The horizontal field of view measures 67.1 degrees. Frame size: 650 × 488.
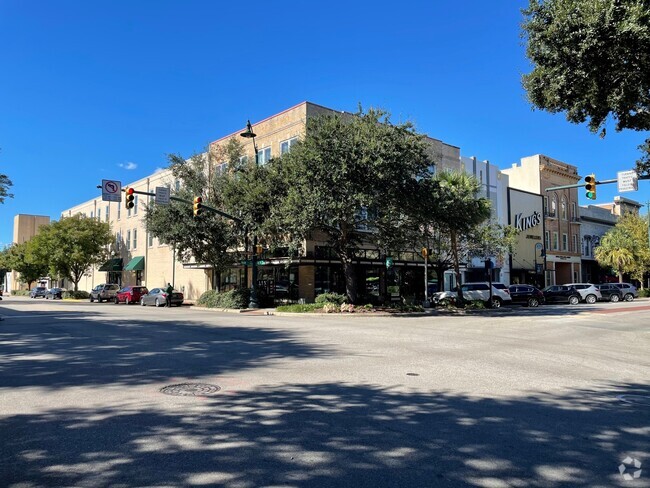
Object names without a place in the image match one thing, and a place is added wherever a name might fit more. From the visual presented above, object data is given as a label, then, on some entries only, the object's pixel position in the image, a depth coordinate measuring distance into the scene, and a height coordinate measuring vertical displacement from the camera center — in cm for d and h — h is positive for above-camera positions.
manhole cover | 725 -168
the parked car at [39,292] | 6504 -173
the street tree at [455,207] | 2500 +387
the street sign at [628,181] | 1619 +333
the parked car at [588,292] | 3988 -97
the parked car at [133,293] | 4103 -120
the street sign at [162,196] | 2313 +396
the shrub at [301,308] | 2638 -153
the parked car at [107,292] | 4697 -122
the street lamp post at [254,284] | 2868 -27
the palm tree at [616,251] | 5044 +302
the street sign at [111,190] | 2502 +462
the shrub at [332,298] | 2691 -102
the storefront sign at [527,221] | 5053 +627
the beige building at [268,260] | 3228 +148
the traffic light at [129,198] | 2172 +363
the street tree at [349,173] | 2317 +518
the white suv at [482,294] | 3359 -96
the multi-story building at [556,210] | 5441 +800
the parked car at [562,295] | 3969 -120
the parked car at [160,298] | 3653 -139
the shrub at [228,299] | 3047 -124
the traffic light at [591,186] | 1900 +365
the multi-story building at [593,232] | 6044 +611
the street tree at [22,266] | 7388 +199
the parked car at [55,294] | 5769 -174
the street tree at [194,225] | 3088 +347
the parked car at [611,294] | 4297 -121
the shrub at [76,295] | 5544 -179
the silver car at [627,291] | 4334 -95
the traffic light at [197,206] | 2398 +361
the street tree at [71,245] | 5169 +374
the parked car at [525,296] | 3694 -120
